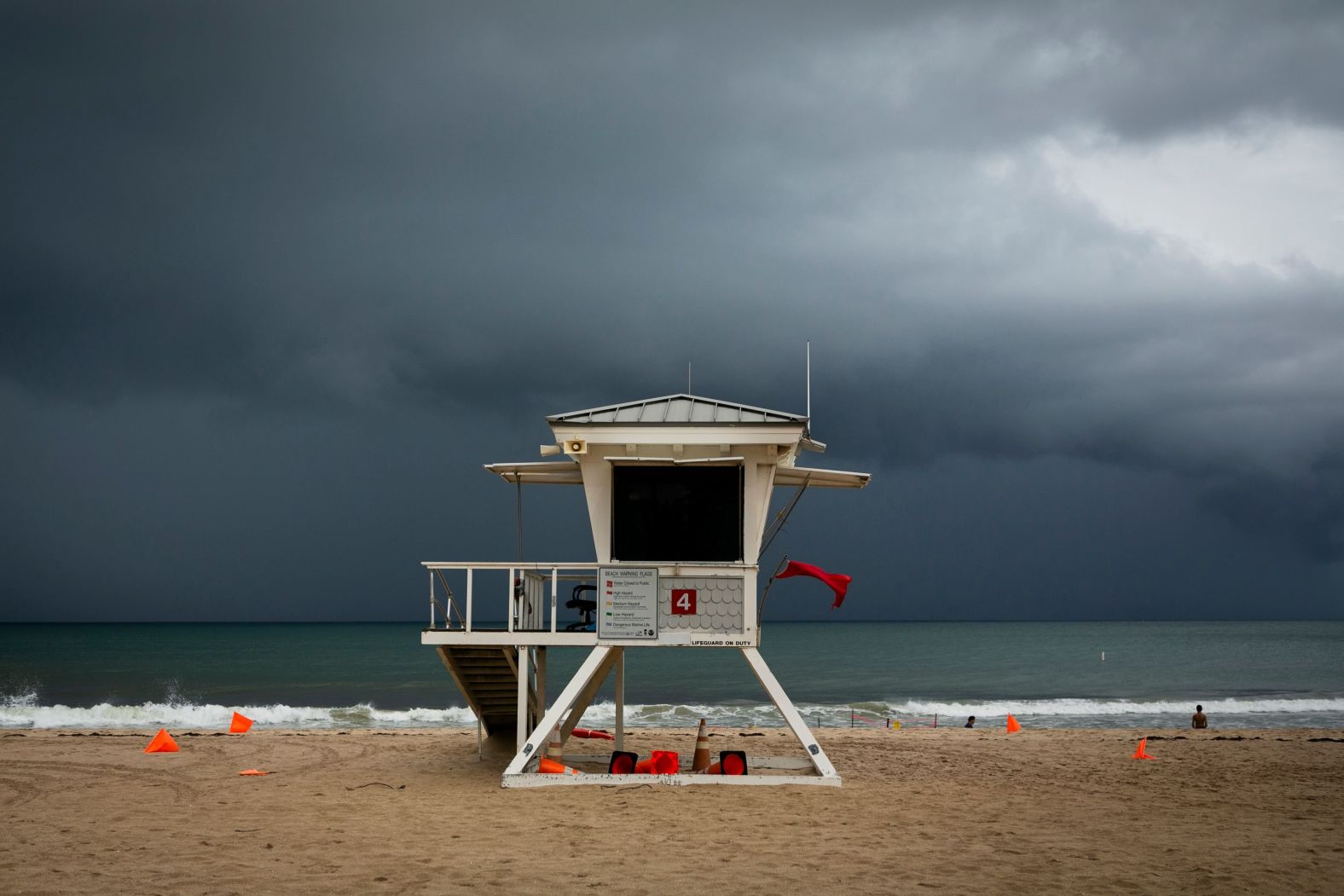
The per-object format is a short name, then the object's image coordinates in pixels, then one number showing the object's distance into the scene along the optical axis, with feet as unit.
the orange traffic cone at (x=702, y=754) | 47.50
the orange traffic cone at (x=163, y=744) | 65.21
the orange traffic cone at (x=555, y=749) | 49.86
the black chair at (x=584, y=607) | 48.37
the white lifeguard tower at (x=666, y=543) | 45.24
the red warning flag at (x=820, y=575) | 47.65
